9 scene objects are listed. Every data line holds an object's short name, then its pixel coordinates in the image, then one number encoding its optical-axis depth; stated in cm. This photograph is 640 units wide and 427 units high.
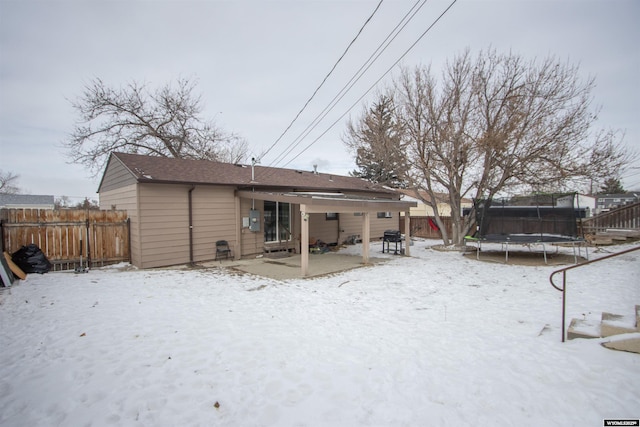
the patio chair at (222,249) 1072
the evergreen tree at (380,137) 1343
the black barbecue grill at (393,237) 1233
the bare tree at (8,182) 3431
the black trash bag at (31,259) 802
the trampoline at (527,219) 1087
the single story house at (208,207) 922
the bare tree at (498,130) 1121
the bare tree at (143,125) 1745
